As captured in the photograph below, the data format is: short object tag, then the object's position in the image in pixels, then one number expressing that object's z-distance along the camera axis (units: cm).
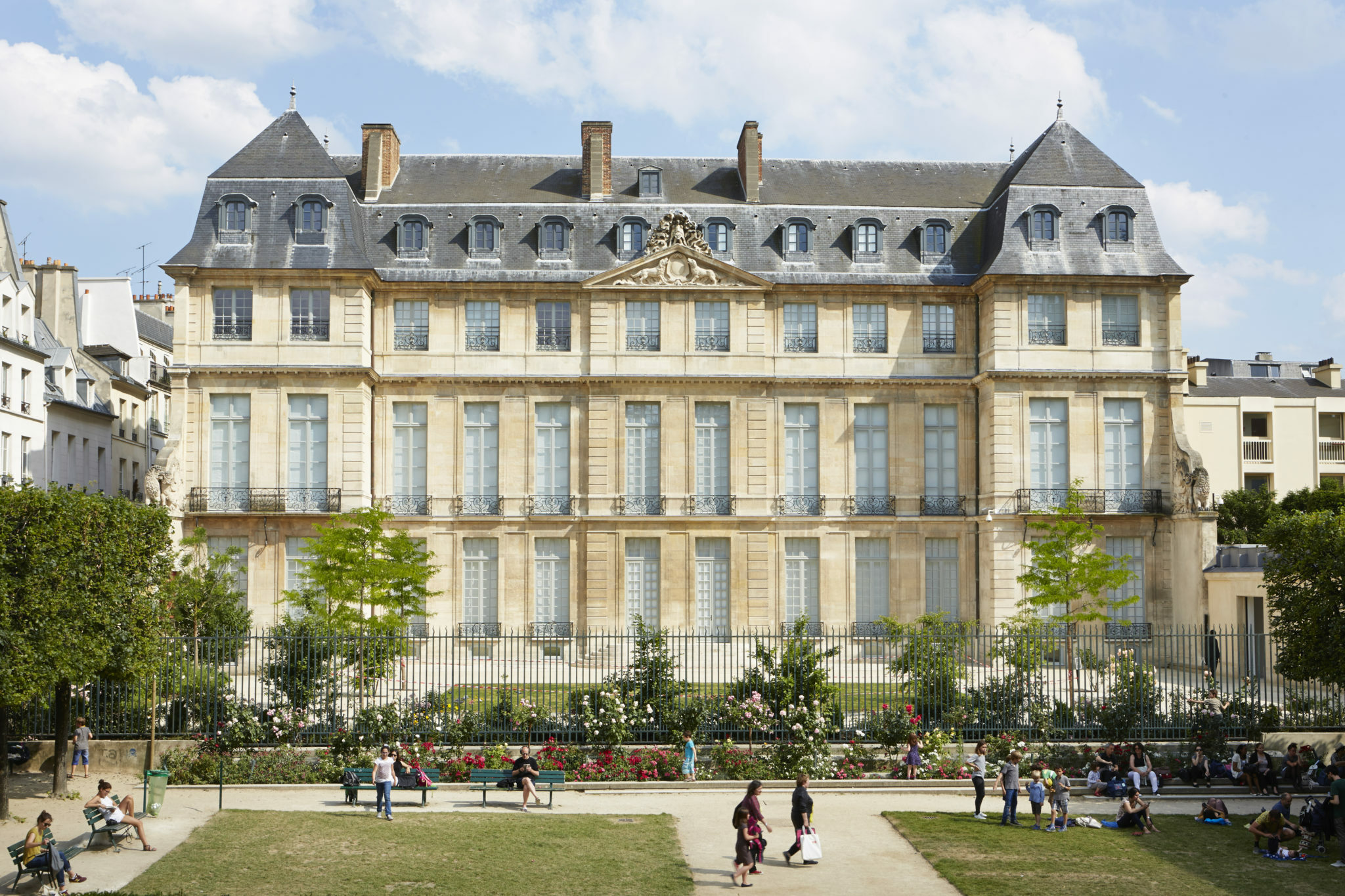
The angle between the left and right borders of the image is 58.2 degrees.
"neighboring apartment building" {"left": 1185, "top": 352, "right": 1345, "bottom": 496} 4909
